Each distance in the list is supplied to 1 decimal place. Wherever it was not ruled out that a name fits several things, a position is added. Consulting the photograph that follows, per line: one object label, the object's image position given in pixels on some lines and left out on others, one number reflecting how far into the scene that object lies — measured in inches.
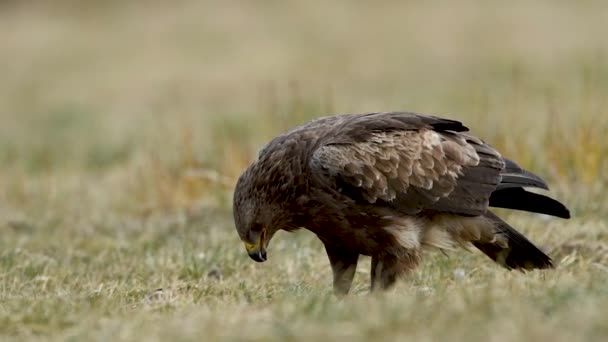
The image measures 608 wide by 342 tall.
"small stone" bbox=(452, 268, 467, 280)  552.4
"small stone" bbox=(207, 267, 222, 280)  590.9
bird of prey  510.3
